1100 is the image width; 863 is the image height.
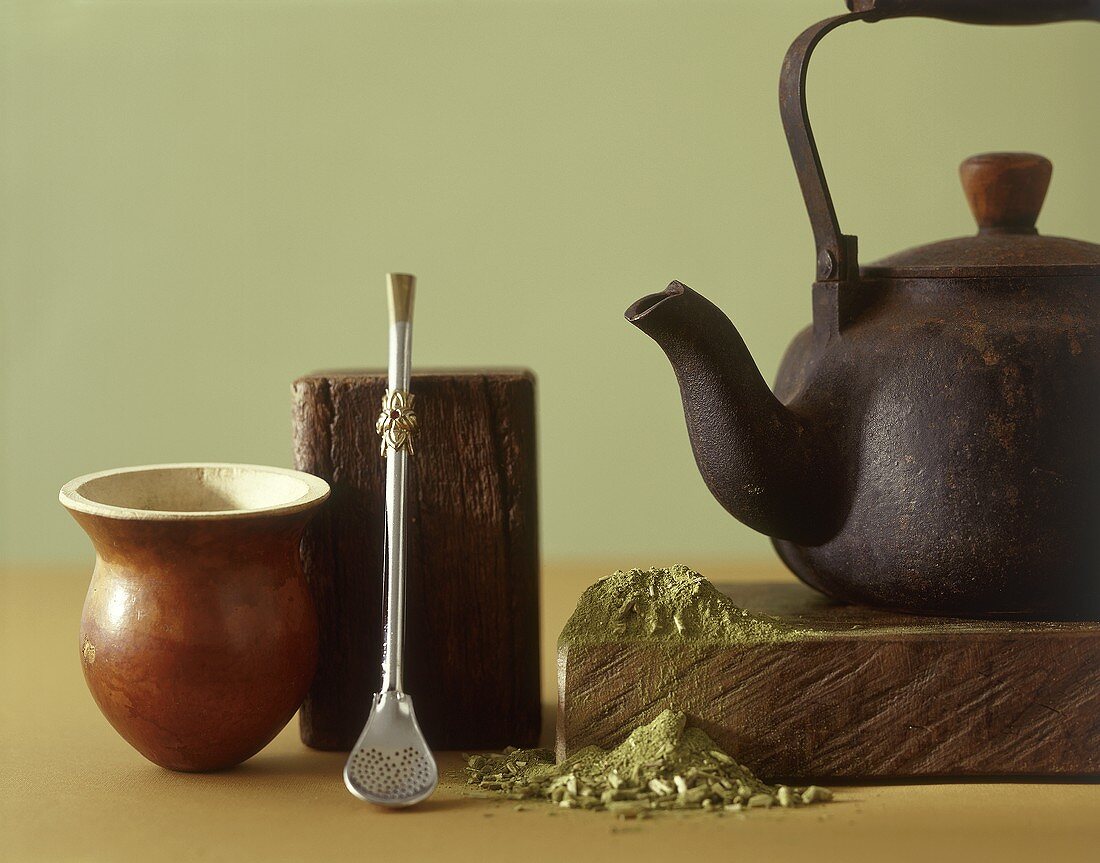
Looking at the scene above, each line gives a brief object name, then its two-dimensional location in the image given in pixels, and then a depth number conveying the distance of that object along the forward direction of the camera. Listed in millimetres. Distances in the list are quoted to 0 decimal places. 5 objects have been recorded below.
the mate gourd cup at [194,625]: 839
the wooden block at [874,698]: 851
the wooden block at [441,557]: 955
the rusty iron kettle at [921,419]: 869
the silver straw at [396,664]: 828
